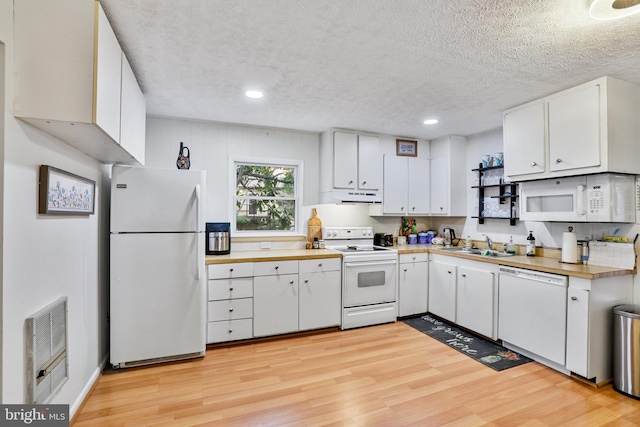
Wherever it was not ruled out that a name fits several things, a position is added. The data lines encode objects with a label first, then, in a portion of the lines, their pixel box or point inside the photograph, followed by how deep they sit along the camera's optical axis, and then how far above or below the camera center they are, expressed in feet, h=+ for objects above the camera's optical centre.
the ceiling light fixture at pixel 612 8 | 4.84 +3.37
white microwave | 8.11 +0.51
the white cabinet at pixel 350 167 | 12.70 +2.03
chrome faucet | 12.41 -1.12
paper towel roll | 9.12 -0.96
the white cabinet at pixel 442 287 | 11.75 -2.89
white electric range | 11.60 -2.80
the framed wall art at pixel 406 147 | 14.19 +3.18
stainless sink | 11.60 -1.47
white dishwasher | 8.24 -2.80
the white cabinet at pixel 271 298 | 9.93 -2.90
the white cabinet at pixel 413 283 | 12.57 -2.86
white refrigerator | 8.37 -1.49
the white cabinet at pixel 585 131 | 7.77 +2.35
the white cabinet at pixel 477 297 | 10.15 -2.87
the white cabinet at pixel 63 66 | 4.66 +2.34
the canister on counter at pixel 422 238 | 14.89 -1.15
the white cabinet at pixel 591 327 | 7.66 -2.84
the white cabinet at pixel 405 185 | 13.82 +1.37
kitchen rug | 9.02 -4.30
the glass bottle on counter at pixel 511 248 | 11.69 -1.26
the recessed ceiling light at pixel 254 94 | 8.91 +3.58
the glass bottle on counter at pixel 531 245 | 10.76 -1.05
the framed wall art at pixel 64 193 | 5.19 +0.38
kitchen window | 12.60 +0.77
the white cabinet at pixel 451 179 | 13.75 +1.66
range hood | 12.75 +0.78
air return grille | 4.91 -2.47
